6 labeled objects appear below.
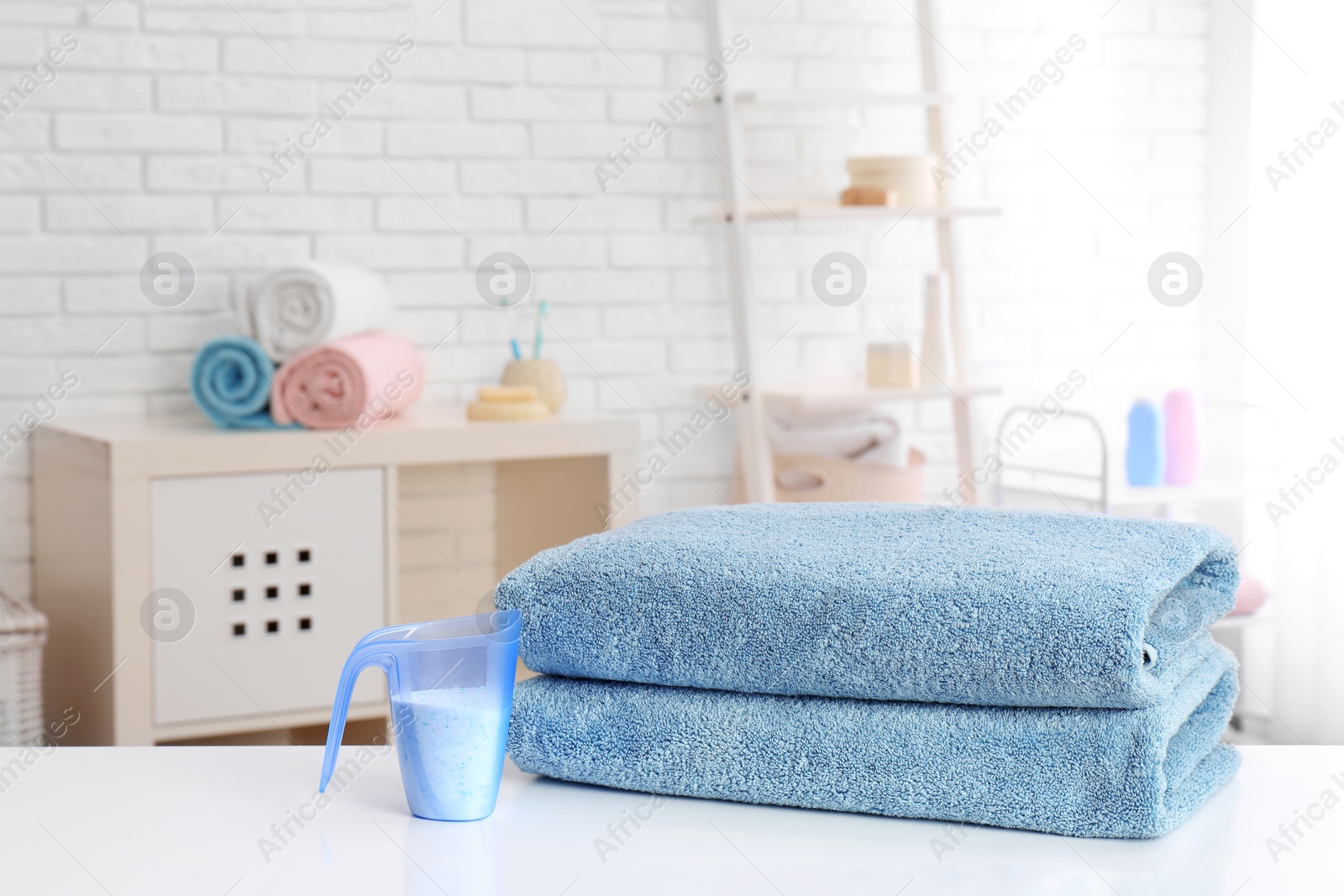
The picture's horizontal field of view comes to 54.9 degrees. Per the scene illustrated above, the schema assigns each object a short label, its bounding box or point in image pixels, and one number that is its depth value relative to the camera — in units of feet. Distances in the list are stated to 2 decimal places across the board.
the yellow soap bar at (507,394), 6.56
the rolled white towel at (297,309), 6.16
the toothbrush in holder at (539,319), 6.94
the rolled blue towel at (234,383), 6.04
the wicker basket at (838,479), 7.14
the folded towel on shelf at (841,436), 7.29
